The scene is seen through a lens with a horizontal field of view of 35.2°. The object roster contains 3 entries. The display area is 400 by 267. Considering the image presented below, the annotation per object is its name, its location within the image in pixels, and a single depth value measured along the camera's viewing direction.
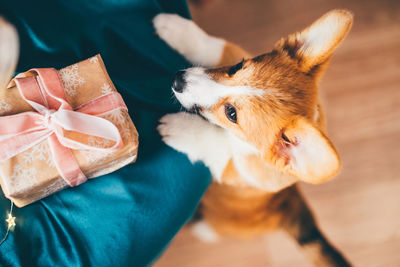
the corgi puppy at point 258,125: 0.68
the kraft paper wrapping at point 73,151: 0.61
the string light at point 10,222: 0.64
